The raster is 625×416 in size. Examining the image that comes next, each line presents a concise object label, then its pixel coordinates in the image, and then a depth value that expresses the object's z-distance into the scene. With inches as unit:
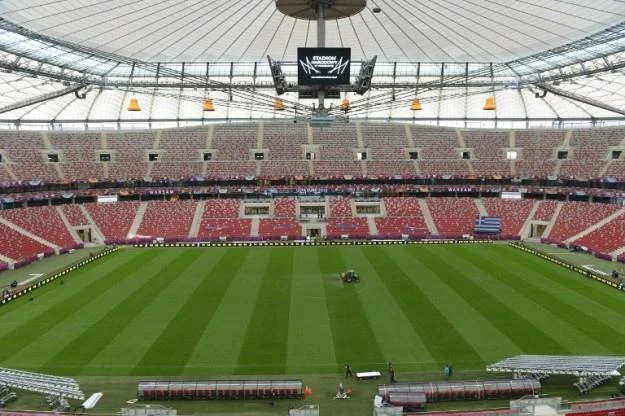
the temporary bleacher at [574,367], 917.2
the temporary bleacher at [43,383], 881.3
